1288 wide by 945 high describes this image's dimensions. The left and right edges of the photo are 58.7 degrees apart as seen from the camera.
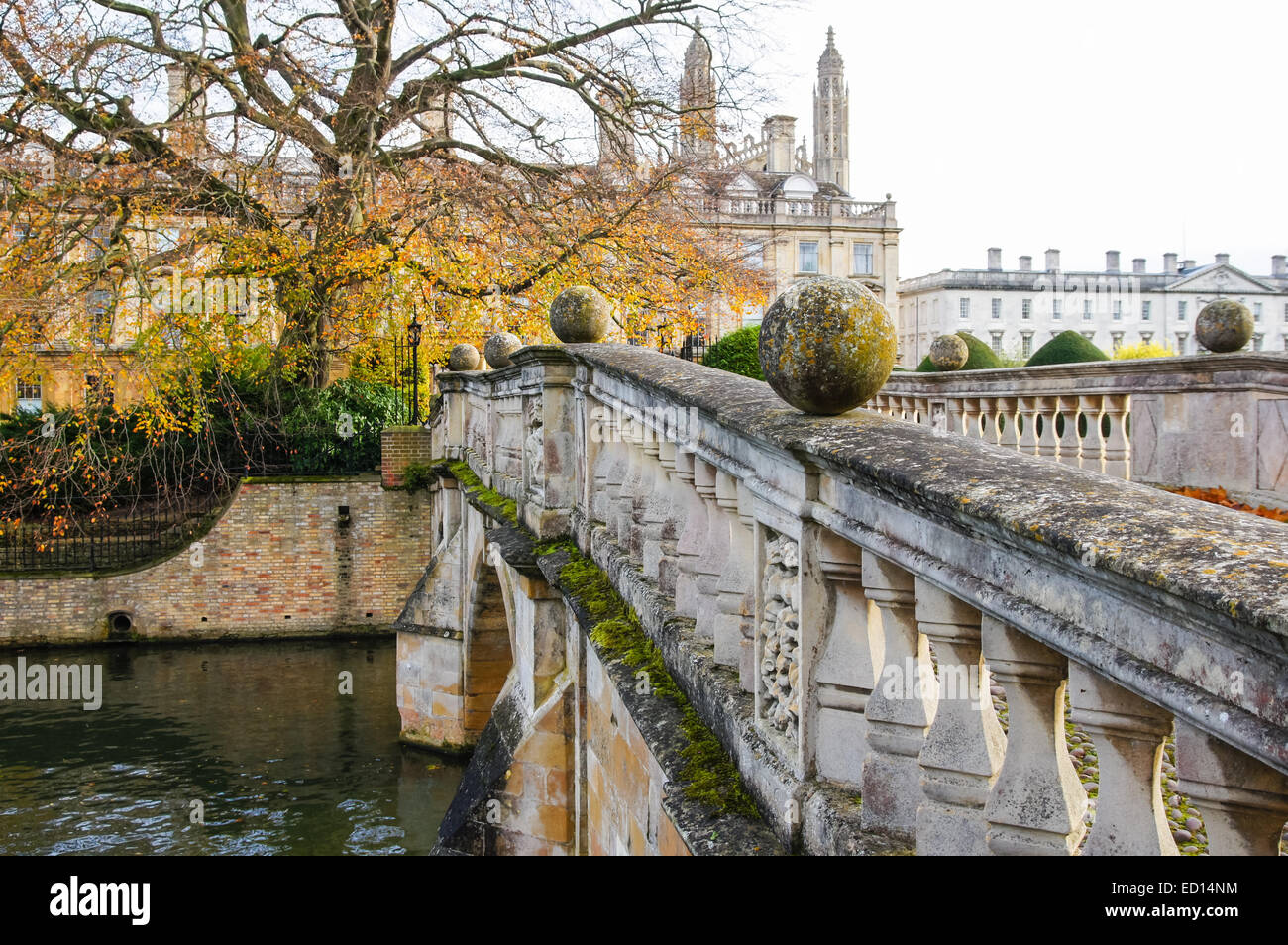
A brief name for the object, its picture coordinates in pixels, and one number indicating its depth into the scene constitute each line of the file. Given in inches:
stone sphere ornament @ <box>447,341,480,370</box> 549.3
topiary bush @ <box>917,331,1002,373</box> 829.5
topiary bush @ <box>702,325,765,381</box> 706.2
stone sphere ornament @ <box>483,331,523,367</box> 395.5
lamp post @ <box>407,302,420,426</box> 750.5
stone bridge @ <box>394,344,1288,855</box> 61.8
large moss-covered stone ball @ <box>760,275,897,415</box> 111.5
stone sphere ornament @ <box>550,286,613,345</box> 266.4
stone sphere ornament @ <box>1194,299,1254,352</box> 288.0
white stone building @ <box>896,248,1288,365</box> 2571.4
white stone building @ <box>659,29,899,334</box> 1982.0
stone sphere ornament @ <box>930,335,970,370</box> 411.5
